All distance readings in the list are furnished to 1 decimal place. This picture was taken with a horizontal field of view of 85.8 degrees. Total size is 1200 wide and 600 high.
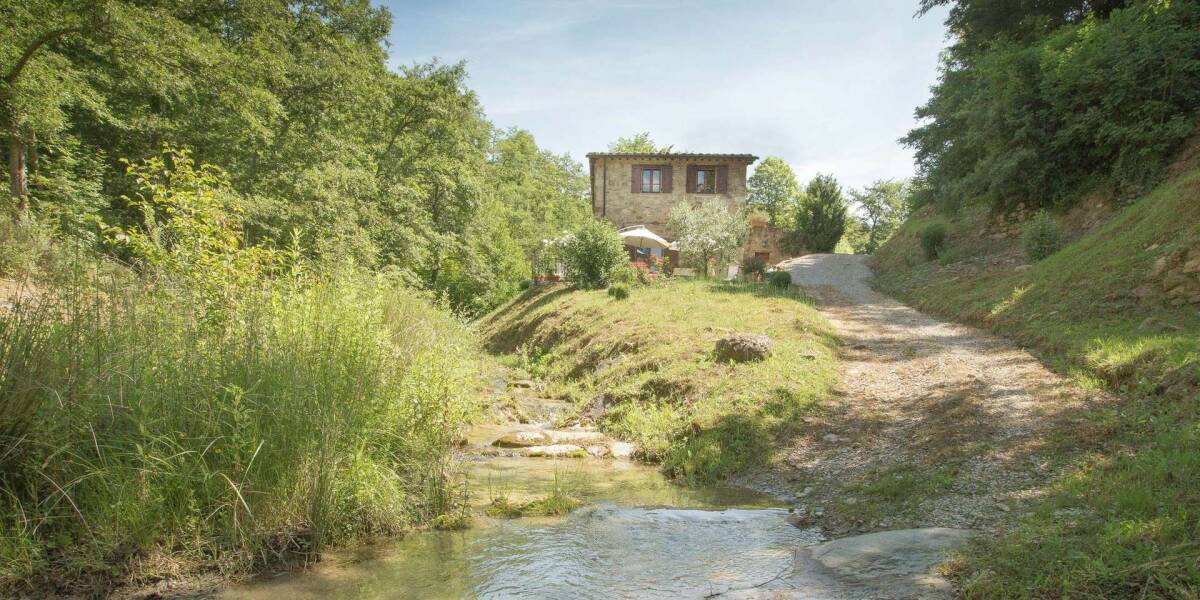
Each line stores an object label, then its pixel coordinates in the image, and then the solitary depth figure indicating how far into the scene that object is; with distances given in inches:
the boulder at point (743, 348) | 495.5
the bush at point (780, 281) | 873.5
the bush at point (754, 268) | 1051.4
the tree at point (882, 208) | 2438.5
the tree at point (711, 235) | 1111.6
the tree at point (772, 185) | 2541.8
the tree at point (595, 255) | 987.3
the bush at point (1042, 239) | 634.8
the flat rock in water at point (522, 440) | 423.2
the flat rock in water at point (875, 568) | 177.5
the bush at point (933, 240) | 930.1
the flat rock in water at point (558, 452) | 403.2
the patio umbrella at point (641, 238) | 1225.4
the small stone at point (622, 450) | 408.2
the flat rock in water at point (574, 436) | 440.8
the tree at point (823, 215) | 1670.8
